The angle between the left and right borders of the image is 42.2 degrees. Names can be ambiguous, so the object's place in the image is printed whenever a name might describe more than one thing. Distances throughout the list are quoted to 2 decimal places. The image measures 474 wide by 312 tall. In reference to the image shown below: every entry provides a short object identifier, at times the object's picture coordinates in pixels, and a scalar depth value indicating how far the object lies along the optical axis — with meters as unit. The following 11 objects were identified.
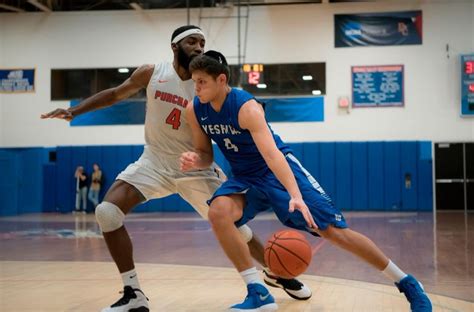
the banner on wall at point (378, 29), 20.95
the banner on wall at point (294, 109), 21.25
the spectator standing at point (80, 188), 21.55
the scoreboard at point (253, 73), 18.78
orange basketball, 4.20
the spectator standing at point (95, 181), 21.58
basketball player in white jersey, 4.84
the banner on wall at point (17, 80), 22.70
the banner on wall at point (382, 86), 21.02
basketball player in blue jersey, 4.09
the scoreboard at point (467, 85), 20.42
